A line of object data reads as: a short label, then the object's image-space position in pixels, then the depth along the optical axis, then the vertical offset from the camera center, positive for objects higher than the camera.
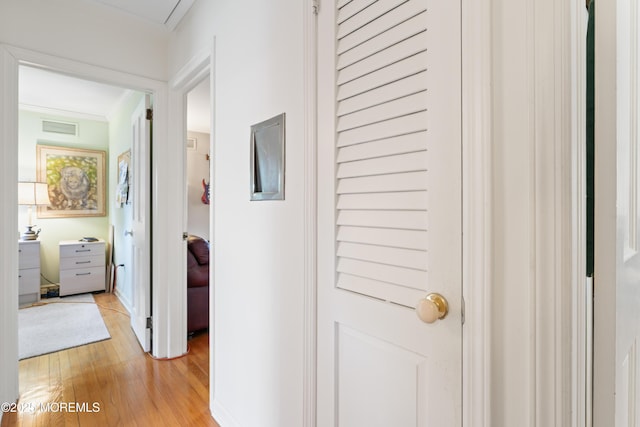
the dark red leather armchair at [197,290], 2.83 -0.71
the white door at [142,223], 2.51 -0.09
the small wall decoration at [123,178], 3.55 +0.41
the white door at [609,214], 0.61 +0.00
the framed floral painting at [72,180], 4.14 +0.45
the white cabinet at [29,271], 3.71 -0.72
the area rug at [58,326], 2.66 -1.13
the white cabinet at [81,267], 4.04 -0.73
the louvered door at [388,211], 0.72 +0.01
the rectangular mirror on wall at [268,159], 1.28 +0.23
